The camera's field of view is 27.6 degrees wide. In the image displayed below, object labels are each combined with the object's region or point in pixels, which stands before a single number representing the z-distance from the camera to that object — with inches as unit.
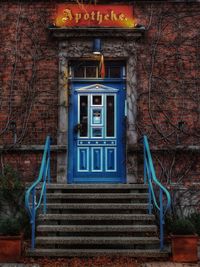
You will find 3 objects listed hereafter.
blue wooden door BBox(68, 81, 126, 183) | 356.8
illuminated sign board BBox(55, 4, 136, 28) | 361.7
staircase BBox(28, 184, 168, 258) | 264.2
